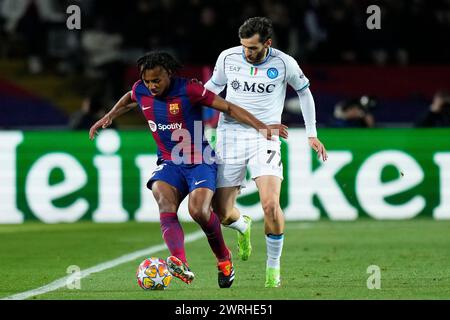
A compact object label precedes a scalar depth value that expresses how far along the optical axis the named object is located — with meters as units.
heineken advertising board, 34.37
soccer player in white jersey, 20.37
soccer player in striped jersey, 19.86
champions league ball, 19.55
